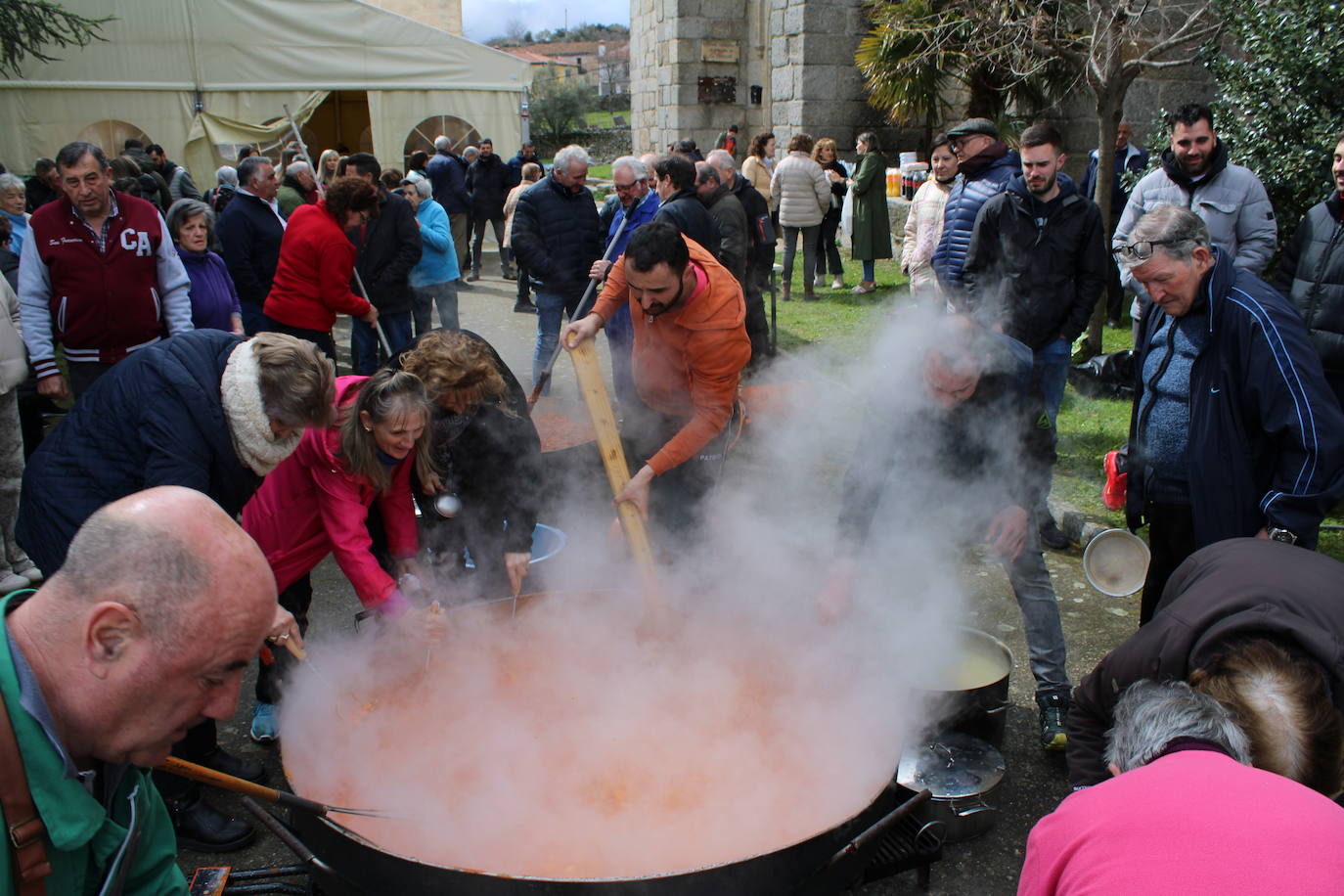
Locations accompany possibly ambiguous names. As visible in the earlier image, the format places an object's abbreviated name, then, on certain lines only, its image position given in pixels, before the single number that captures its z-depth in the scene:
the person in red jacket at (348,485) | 2.78
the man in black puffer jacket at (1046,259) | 4.34
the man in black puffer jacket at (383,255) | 6.45
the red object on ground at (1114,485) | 4.37
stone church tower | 13.01
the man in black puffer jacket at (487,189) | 11.91
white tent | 12.16
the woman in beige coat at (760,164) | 11.20
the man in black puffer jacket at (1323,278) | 4.08
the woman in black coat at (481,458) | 3.12
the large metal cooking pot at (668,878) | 1.96
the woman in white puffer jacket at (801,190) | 9.70
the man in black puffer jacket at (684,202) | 5.76
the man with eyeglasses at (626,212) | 6.00
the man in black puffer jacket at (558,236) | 6.44
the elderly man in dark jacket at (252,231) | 5.87
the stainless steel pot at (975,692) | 2.83
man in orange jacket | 3.25
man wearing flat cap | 4.92
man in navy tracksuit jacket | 2.57
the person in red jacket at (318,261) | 5.41
